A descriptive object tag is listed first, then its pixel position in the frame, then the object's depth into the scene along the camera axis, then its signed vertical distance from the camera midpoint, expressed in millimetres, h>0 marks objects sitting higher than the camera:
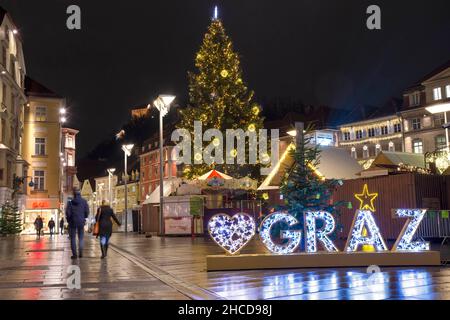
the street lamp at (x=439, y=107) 24061 +4048
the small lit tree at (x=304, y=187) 15008 +493
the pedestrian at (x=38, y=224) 48331 -1081
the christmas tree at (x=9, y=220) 41562 -548
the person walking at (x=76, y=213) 16797 -56
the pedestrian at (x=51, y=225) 50950 -1204
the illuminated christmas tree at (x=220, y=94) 42438 +8769
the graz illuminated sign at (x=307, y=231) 13164 -644
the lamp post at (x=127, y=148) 48331 +5397
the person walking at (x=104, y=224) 17641 -433
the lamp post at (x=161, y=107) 31609 +6022
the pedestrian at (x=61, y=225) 59281 -1455
